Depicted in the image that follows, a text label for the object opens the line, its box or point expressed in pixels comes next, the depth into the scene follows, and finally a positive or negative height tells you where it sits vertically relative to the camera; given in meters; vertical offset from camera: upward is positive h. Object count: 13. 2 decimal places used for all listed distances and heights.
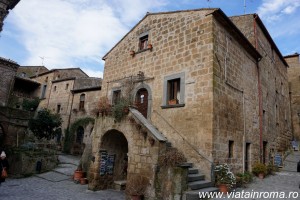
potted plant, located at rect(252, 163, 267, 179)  10.51 -0.92
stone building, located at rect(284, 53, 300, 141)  20.78 +6.31
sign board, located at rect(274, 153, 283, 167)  13.32 -0.50
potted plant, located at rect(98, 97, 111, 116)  9.67 +1.34
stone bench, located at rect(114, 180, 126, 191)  9.37 -1.88
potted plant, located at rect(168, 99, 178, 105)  9.89 +1.84
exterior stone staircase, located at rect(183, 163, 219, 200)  6.44 -1.23
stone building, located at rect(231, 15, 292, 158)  13.29 +4.44
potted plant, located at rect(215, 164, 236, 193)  7.52 -1.05
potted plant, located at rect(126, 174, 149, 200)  7.11 -1.46
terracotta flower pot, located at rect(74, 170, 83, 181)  10.86 -1.85
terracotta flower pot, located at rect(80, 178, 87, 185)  10.52 -2.05
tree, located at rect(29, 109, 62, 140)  17.41 +0.71
